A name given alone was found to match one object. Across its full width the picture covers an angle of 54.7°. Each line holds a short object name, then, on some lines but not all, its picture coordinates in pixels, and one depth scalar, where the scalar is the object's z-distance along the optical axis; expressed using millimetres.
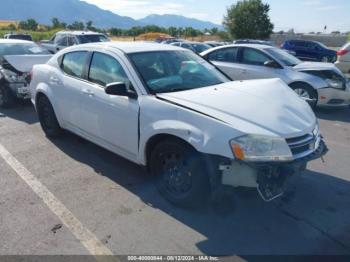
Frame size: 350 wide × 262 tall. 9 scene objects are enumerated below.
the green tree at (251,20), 38281
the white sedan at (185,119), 3062
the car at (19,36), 21842
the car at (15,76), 7789
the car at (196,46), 18312
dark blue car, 21422
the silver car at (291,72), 7949
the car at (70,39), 14908
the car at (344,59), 12453
